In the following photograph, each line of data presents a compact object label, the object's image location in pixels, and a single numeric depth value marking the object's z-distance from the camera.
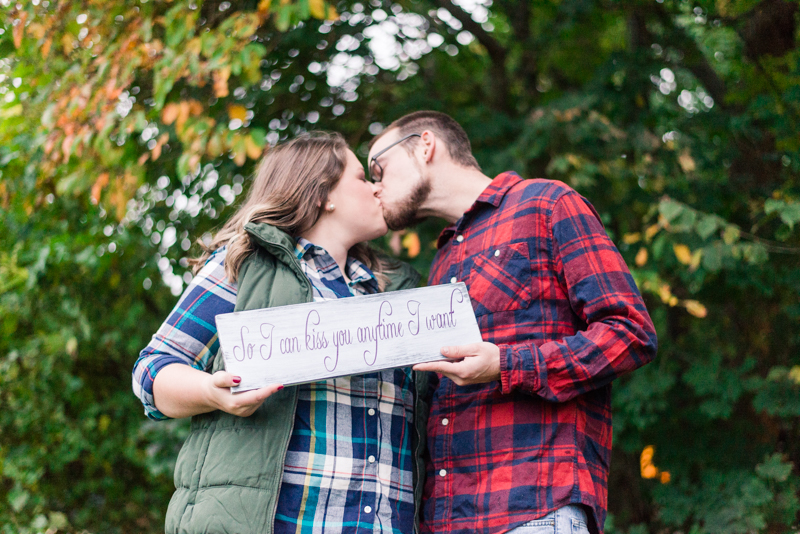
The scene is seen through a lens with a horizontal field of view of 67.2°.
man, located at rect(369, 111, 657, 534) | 1.48
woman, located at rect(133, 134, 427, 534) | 1.39
